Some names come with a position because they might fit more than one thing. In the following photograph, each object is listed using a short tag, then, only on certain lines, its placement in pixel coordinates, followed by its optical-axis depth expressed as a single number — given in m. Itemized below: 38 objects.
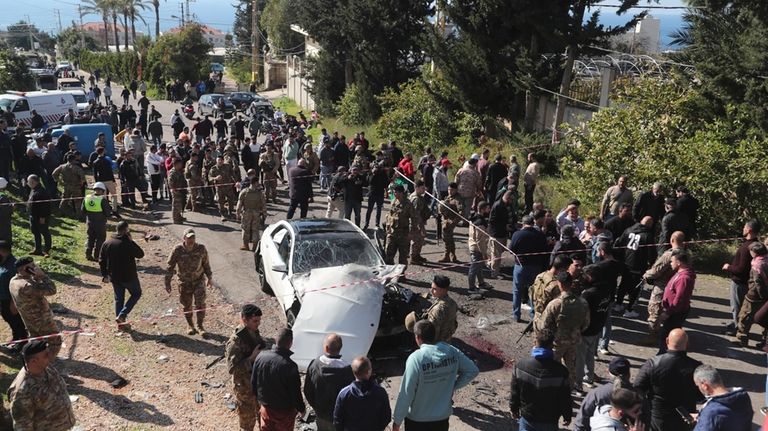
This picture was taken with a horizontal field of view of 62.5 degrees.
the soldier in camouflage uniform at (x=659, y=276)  8.84
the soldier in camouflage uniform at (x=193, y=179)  15.97
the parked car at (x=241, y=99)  39.03
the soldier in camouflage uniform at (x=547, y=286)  7.78
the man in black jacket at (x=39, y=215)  12.13
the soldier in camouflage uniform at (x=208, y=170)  16.83
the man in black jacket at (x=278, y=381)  5.93
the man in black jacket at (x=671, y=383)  5.91
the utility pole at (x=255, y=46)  60.19
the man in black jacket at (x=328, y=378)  5.79
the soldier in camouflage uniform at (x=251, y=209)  13.49
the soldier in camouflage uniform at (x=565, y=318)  7.30
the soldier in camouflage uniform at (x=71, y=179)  14.99
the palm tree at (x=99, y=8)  78.31
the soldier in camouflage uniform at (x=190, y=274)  9.44
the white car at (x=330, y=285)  8.16
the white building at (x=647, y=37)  40.34
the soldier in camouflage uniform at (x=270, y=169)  17.45
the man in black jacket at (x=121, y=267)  9.48
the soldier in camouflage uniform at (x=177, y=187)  15.61
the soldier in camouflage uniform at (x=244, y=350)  6.57
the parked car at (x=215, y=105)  35.84
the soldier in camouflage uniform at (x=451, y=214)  12.58
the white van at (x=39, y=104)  26.83
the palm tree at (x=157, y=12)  75.36
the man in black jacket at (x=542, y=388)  5.70
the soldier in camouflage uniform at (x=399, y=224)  12.06
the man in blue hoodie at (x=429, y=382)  5.64
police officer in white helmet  12.28
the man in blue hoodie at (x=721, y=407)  5.12
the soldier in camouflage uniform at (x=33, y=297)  7.85
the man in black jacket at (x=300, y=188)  14.62
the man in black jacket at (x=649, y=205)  11.95
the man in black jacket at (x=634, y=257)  10.11
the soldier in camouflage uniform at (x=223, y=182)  16.11
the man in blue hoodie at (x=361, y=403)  5.36
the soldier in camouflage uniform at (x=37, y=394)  5.60
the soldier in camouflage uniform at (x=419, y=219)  12.37
